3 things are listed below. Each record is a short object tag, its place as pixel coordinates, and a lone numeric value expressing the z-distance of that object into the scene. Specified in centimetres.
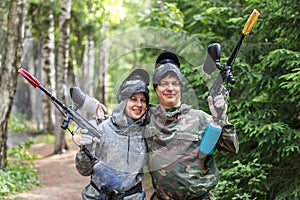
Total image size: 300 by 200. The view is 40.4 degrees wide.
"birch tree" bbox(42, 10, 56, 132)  1633
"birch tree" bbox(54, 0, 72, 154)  1339
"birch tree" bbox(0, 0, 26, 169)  822
